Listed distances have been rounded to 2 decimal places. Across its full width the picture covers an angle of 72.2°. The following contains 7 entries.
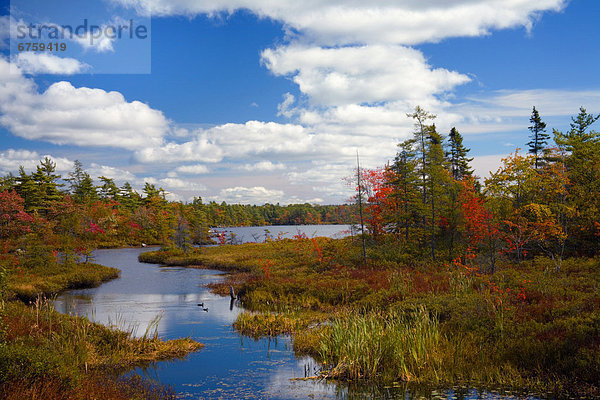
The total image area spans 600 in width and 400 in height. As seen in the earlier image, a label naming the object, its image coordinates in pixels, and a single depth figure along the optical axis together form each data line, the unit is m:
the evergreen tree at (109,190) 83.25
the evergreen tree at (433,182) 28.34
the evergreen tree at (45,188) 55.56
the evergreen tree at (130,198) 80.75
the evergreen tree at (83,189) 73.74
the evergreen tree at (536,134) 52.19
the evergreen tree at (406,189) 30.17
